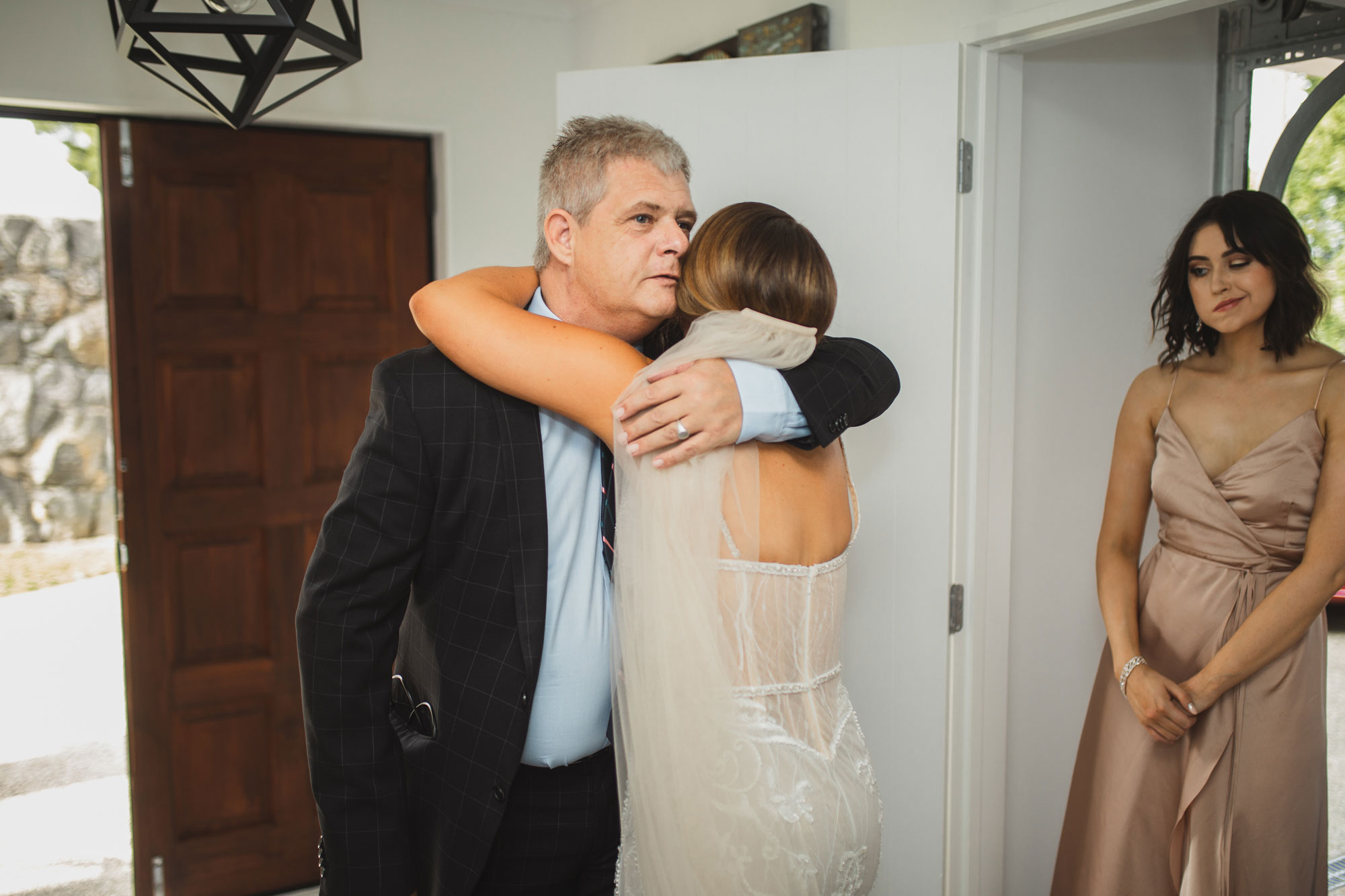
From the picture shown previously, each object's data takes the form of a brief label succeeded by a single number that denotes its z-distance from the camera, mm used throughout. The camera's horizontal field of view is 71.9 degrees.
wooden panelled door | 2963
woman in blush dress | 1845
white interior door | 2043
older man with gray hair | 1198
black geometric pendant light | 1343
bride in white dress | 1155
